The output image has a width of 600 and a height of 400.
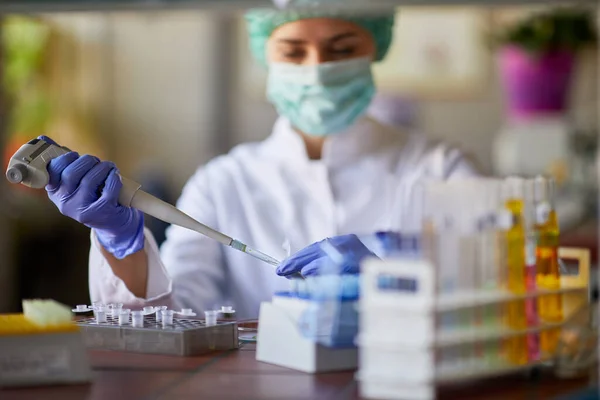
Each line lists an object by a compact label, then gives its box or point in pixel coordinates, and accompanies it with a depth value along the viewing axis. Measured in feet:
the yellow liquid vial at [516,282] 2.90
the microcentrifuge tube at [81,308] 3.51
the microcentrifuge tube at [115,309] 3.46
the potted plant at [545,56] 16.79
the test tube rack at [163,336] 3.29
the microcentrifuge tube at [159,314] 3.41
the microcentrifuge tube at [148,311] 3.43
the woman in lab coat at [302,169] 4.59
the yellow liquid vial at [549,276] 3.05
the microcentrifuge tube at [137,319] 3.35
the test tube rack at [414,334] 2.70
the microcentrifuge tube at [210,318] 3.39
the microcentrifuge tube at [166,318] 3.34
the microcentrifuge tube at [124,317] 3.38
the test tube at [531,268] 2.98
